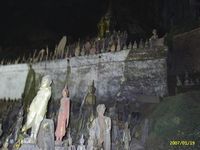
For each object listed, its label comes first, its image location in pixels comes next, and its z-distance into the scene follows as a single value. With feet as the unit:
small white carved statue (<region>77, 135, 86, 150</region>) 33.98
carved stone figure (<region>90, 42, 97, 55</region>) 73.11
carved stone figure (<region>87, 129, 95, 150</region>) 33.24
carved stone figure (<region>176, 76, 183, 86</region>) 58.59
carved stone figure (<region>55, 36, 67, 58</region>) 82.08
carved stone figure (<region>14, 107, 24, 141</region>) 40.99
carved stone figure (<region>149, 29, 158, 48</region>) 65.65
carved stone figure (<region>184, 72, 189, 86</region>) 57.31
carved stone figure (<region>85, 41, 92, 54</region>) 76.49
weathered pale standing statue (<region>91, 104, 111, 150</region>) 34.04
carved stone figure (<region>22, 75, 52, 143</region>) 27.14
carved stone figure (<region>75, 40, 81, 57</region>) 75.85
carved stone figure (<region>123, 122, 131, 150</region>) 41.14
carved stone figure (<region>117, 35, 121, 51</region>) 70.22
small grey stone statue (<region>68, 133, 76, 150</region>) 35.08
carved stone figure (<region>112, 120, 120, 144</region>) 44.46
